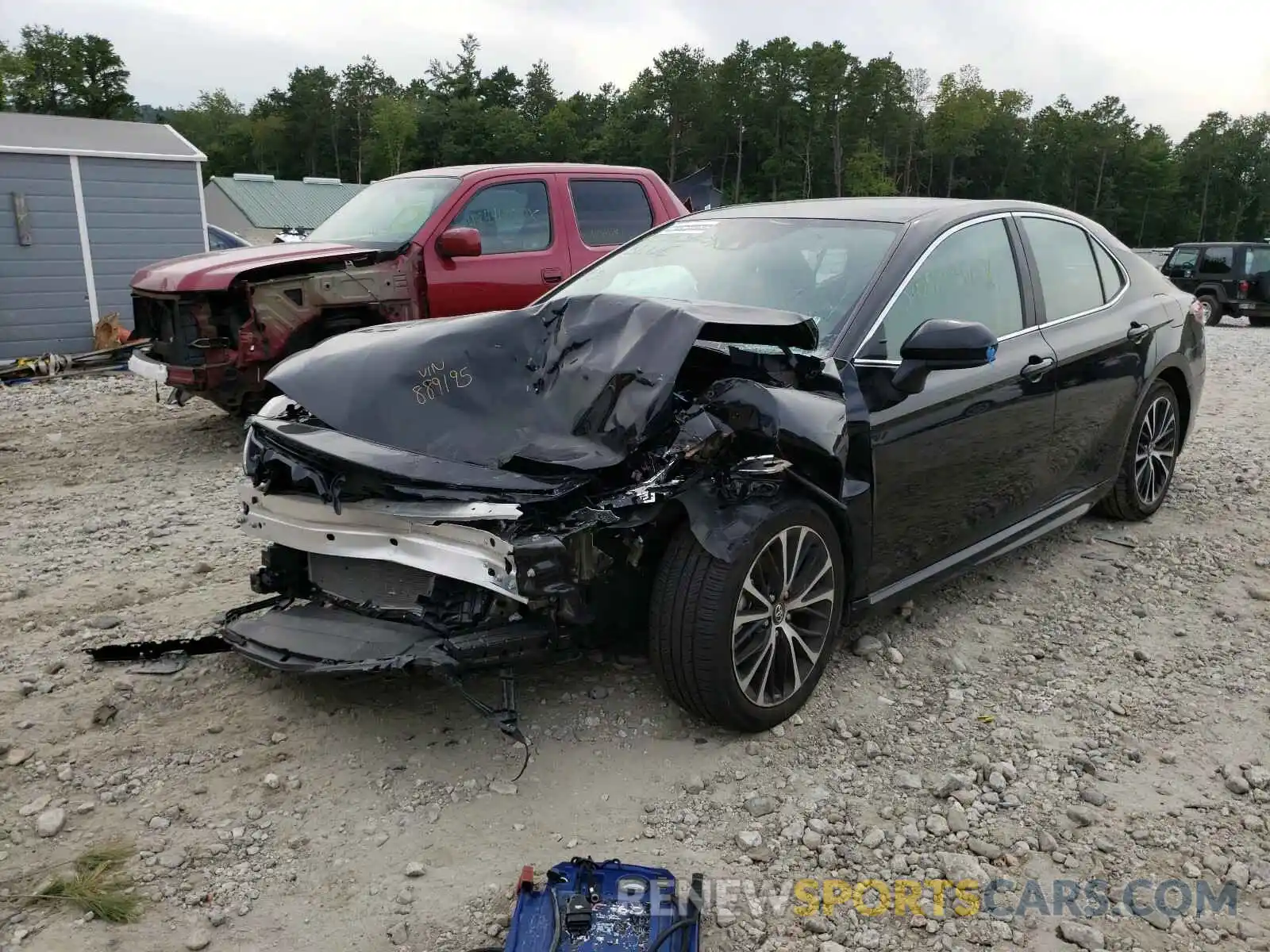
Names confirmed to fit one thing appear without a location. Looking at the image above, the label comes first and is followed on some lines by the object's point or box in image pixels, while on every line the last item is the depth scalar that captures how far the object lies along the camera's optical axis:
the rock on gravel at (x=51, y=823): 2.82
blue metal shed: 12.41
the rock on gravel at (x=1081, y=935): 2.44
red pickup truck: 6.87
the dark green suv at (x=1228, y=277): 19.12
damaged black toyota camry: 2.97
